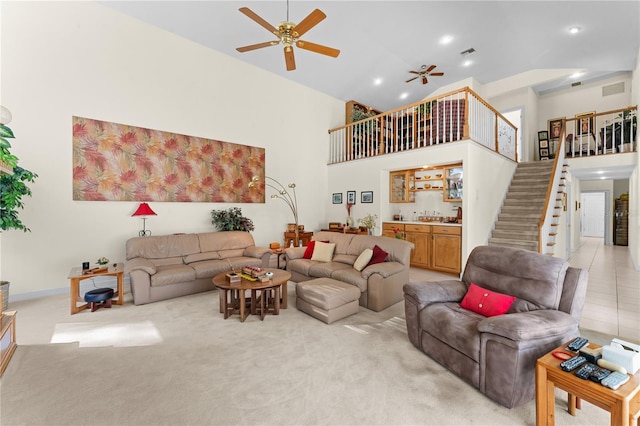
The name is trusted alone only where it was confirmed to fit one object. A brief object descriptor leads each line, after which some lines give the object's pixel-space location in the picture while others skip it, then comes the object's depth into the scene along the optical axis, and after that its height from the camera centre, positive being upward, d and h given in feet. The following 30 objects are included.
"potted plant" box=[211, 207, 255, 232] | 19.20 -0.70
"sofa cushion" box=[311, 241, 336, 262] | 15.53 -2.38
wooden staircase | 18.01 +0.01
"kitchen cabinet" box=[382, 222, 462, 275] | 18.26 -2.48
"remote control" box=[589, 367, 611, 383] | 4.73 -2.86
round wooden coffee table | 11.00 -3.61
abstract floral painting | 14.92 +2.76
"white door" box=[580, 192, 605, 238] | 40.34 -0.91
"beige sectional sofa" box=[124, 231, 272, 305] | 12.98 -2.75
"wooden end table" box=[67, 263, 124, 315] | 11.81 -3.08
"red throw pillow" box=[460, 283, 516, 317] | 7.64 -2.64
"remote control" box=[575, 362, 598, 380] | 4.86 -2.88
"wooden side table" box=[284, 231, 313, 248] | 22.36 -2.24
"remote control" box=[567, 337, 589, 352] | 5.71 -2.83
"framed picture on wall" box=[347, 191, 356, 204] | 24.20 +1.06
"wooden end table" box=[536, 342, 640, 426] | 4.42 -3.15
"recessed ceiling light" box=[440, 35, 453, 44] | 20.18 +12.32
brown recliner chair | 6.06 -2.77
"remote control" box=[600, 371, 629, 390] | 4.56 -2.85
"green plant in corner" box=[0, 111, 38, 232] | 11.18 +0.74
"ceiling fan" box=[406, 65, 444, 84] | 22.21 +11.06
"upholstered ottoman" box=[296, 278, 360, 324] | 10.73 -3.56
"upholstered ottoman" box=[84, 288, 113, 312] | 11.91 -3.73
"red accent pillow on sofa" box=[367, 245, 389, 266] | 13.42 -2.26
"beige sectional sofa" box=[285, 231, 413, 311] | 12.22 -2.90
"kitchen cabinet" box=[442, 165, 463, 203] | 20.25 +1.80
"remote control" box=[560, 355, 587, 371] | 5.10 -2.87
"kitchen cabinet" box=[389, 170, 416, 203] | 22.75 +1.87
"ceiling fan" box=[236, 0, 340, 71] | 10.64 +7.15
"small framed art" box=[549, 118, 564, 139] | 27.27 +7.94
